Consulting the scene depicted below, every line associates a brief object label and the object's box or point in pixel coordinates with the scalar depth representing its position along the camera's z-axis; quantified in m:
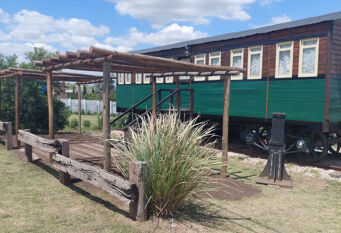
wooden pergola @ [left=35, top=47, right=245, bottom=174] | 4.80
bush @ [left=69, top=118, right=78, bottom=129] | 15.28
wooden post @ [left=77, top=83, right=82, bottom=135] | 12.15
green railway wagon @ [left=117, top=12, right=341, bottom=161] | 7.65
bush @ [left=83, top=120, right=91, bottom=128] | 15.72
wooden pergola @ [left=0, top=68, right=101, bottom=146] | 8.42
